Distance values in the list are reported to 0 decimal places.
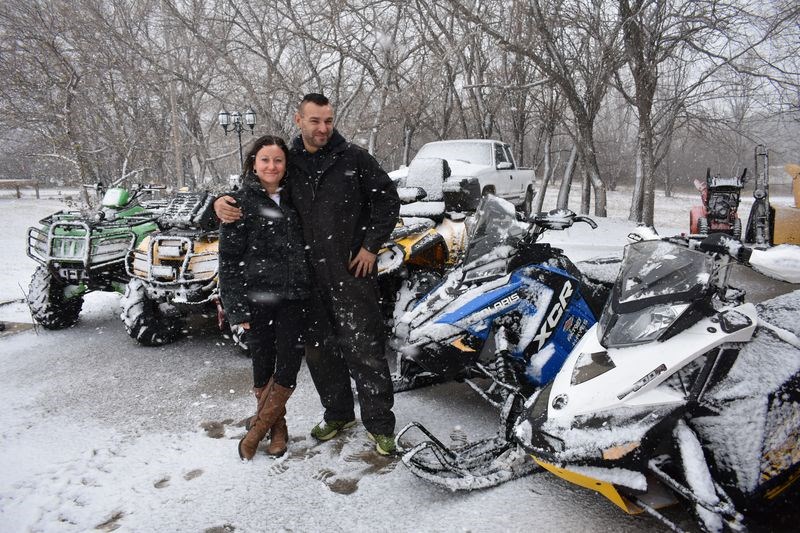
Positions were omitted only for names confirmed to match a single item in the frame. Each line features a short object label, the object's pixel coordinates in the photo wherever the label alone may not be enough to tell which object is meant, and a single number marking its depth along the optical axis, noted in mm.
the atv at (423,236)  4754
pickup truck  11430
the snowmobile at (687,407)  2137
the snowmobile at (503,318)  3250
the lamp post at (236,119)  14742
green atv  5762
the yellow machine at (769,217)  7742
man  3109
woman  3076
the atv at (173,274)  5105
